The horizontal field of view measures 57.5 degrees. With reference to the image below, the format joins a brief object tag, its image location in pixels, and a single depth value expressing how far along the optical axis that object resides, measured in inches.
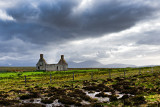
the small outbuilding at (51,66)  4229.8
